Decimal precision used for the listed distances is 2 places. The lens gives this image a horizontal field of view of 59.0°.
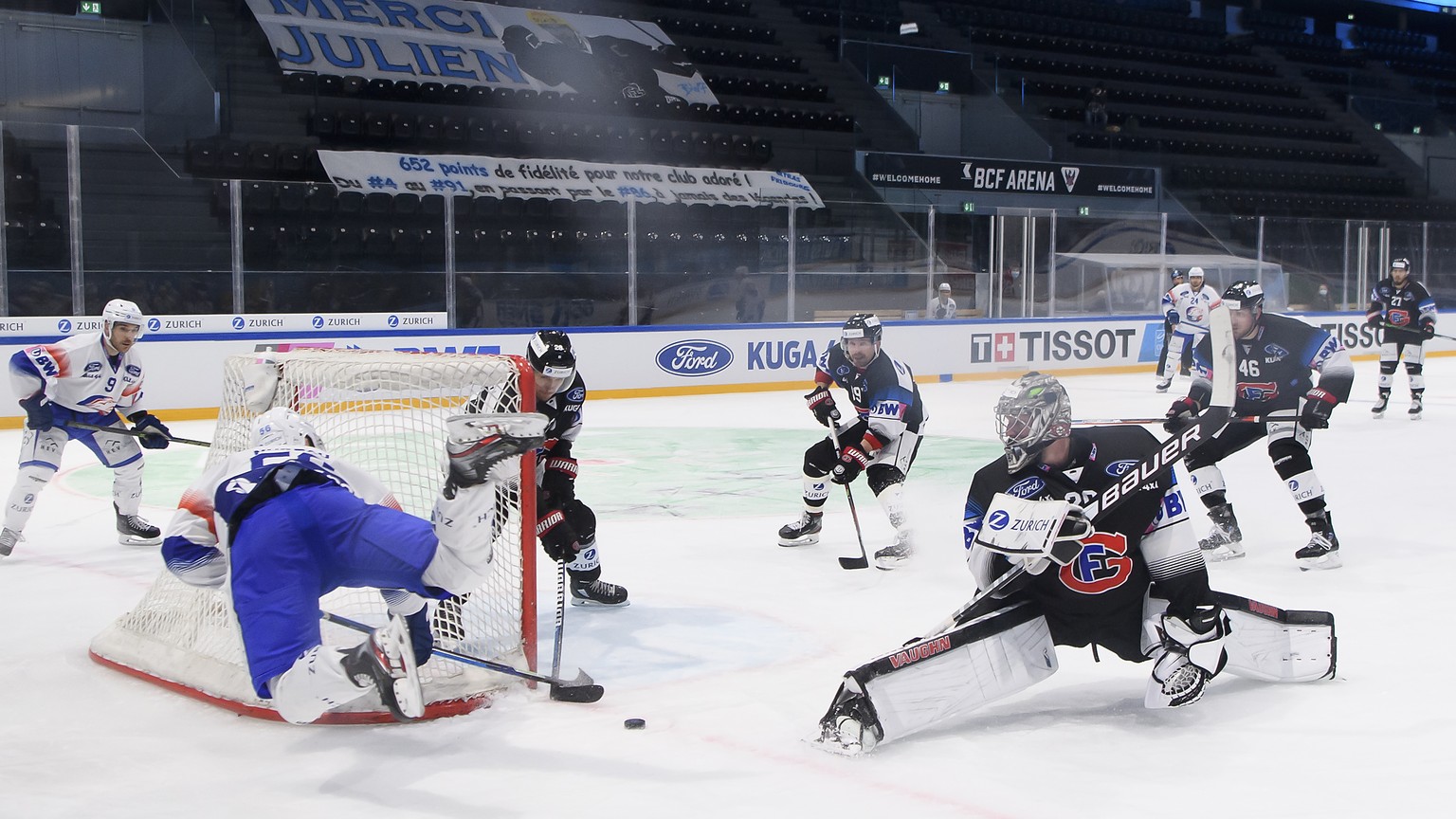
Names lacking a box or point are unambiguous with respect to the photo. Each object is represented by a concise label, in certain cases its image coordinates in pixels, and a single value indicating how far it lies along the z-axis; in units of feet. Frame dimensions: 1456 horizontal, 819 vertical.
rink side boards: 35.55
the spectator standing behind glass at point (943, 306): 48.29
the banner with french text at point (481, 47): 55.06
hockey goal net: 12.14
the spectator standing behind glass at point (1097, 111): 74.08
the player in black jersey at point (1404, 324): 36.99
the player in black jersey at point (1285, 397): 17.80
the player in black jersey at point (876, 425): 18.49
